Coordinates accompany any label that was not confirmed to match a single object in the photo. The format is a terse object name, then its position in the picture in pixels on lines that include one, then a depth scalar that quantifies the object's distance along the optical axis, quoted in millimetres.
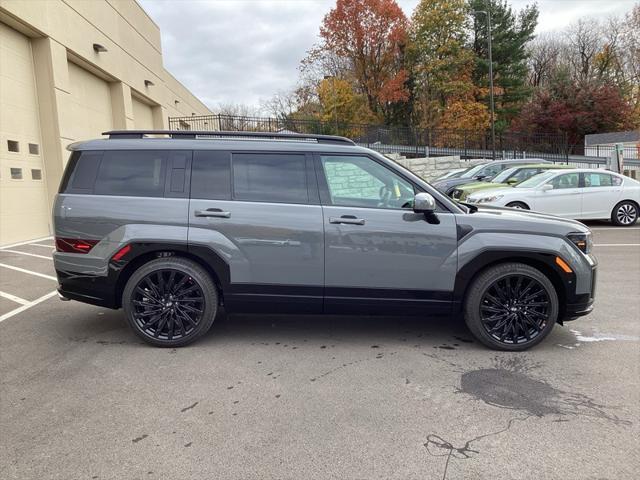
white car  11688
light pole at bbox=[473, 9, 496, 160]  27139
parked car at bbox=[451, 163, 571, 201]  13156
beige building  11188
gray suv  4215
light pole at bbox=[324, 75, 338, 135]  36988
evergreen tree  40000
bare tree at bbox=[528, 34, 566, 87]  55884
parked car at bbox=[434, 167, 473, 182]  18594
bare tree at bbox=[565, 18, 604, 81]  54469
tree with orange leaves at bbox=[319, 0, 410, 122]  36750
